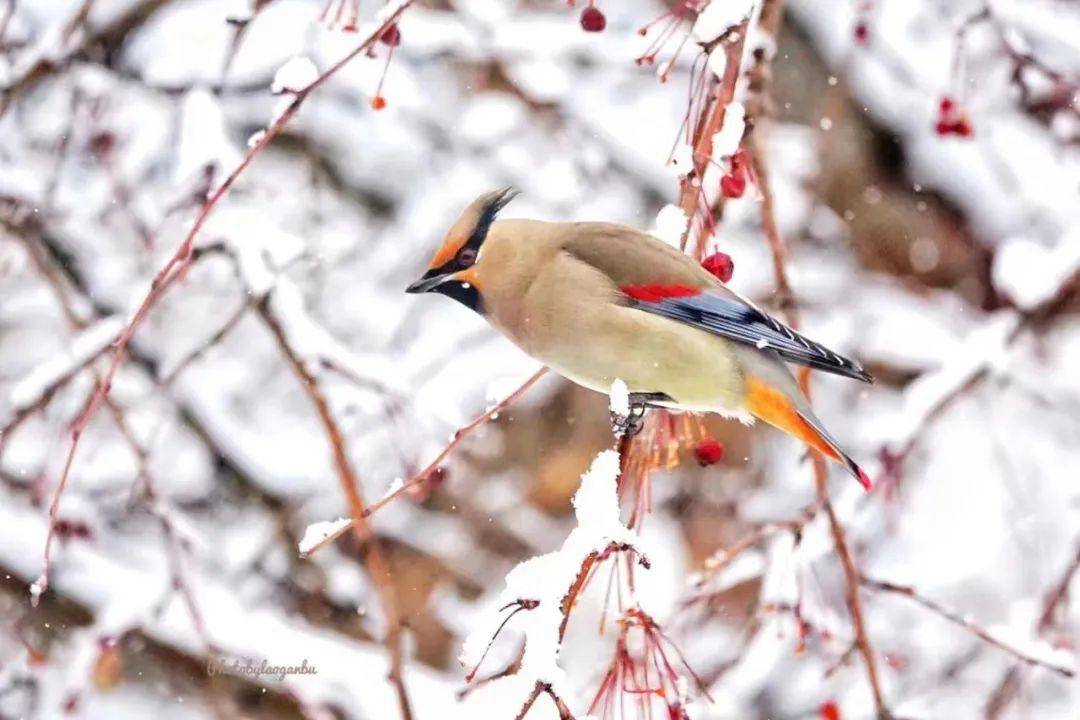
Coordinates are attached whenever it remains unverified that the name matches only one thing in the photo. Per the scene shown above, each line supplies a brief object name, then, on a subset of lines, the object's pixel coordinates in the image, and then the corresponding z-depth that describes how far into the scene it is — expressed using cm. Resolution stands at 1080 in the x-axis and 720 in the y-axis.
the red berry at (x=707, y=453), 539
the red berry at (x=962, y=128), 754
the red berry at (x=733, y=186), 475
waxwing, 525
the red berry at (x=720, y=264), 532
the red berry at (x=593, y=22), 558
